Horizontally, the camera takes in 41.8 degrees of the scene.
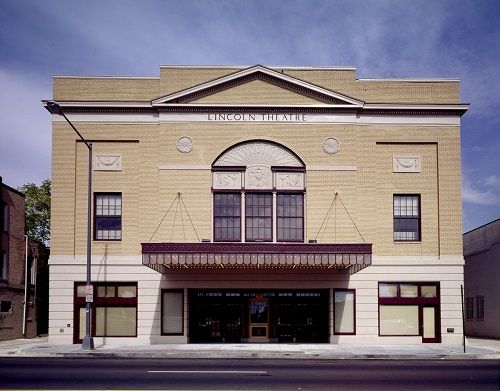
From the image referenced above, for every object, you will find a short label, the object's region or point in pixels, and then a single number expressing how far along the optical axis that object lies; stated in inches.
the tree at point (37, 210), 2240.4
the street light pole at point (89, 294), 1097.4
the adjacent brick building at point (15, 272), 1438.2
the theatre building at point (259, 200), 1240.2
